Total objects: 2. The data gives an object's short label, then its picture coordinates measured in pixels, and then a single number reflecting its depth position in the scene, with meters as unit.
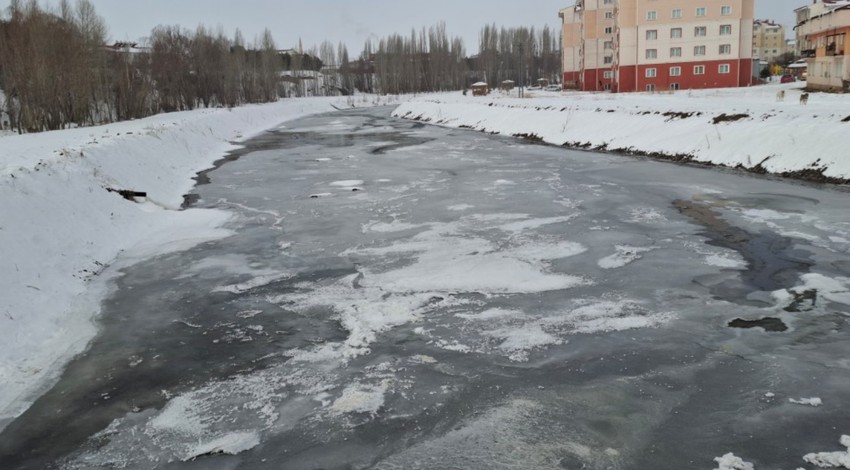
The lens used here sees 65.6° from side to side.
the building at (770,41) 146.50
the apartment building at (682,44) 56.97
